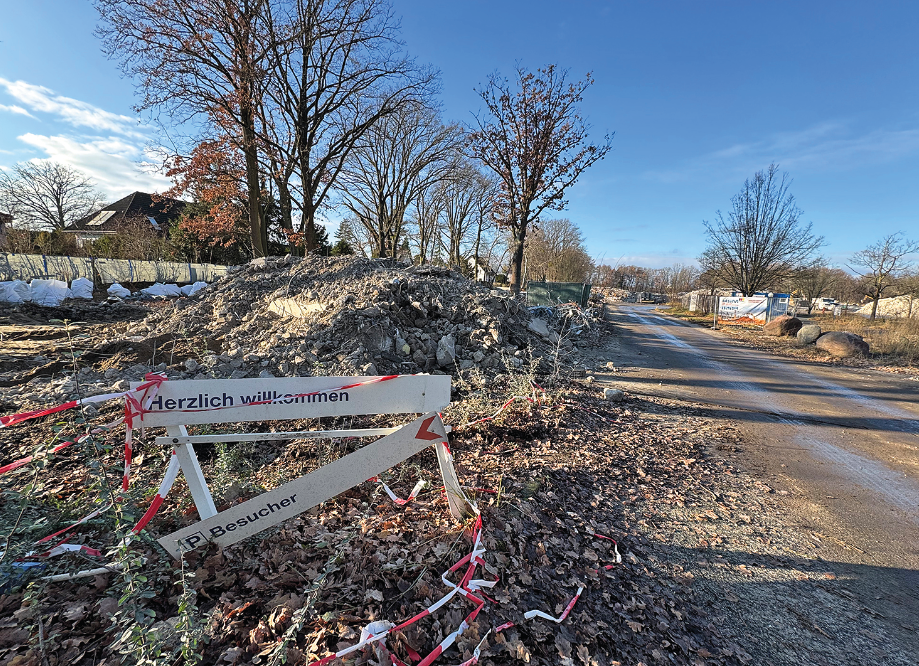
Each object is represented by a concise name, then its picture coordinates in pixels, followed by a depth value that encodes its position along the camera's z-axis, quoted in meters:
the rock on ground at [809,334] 12.81
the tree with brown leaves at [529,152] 15.80
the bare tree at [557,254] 37.98
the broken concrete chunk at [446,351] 7.41
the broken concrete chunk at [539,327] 10.21
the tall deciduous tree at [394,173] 28.20
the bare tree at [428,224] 39.41
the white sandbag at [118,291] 18.86
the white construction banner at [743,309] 19.78
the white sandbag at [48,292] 15.28
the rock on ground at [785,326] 15.09
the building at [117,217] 35.02
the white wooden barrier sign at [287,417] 2.33
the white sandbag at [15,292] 14.60
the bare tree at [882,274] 25.56
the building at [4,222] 26.80
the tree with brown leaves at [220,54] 12.40
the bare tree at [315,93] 14.47
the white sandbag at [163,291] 20.42
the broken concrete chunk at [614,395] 6.70
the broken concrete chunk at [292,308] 8.18
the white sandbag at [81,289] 17.59
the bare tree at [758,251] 23.31
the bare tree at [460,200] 33.03
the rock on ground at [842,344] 11.18
